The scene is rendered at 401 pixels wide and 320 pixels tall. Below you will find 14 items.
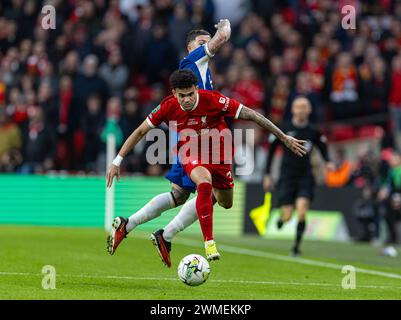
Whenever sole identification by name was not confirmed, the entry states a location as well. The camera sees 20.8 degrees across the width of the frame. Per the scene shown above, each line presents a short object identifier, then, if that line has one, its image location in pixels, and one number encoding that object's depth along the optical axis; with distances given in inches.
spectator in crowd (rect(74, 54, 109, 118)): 857.5
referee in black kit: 628.1
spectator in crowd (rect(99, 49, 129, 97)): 887.7
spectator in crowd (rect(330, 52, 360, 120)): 851.4
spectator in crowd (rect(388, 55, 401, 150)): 825.5
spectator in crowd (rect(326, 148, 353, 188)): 825.0
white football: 391.9
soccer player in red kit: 413.1
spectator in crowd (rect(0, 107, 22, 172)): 857.5
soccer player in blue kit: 441.1
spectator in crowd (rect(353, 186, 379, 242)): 757.3
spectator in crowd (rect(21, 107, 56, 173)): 847.1
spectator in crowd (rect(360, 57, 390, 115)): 851.4
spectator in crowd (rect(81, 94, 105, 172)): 850.1
